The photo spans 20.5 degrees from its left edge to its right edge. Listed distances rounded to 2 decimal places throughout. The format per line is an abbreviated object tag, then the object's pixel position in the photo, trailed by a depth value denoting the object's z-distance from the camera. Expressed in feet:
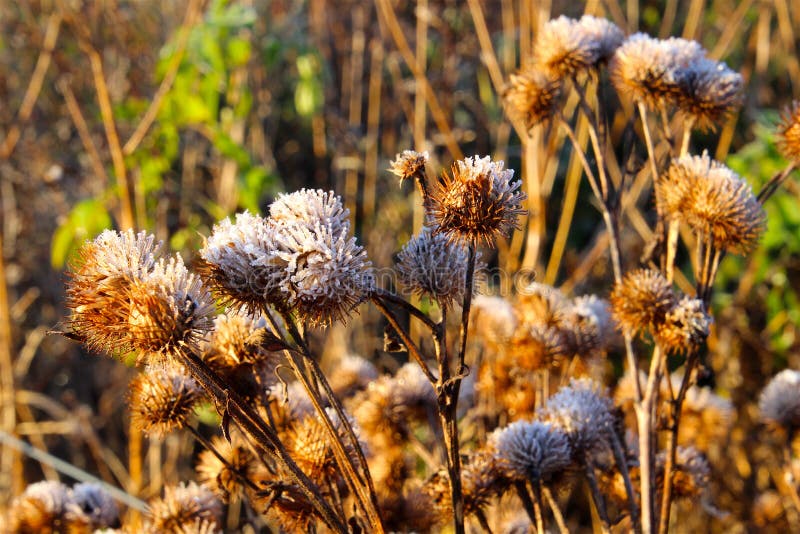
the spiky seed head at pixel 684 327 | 2.44
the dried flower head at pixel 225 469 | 2.44
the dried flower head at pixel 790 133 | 2.52
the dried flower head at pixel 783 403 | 2.77
